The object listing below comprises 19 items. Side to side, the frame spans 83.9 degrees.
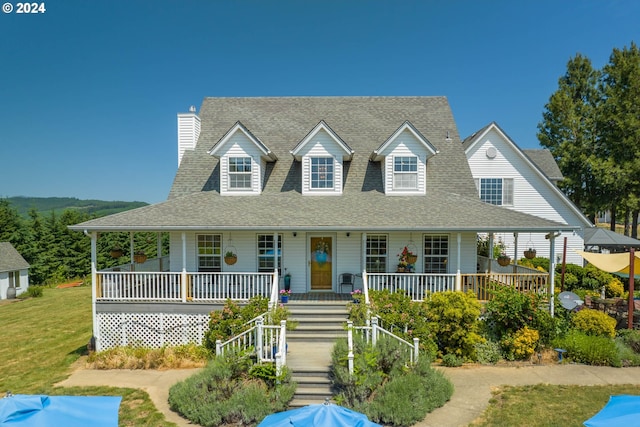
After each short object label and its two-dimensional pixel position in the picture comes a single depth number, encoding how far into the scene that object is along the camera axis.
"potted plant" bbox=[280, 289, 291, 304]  13.52
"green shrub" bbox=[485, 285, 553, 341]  11.87
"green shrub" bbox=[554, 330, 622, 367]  11.33
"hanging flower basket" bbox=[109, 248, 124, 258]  15.05
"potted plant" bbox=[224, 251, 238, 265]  14.66
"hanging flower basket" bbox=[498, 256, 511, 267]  14.52
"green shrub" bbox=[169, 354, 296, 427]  8.23
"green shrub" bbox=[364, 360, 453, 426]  8.11
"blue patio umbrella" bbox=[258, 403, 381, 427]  4.91
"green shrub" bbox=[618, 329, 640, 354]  11.97
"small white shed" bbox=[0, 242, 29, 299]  30.28
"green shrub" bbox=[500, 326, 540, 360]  11.57
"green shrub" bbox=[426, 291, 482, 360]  11.55
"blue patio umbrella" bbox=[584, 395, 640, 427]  4.97
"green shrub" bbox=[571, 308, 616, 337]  12.27
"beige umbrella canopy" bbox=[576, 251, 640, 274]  14.46
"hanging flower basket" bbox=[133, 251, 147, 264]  14.78
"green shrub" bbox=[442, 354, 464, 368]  11.43
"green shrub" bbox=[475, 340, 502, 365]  11.70
